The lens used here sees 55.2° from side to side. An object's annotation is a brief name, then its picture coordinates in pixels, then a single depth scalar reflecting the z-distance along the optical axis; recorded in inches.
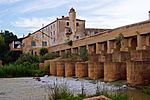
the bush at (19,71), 987.0
